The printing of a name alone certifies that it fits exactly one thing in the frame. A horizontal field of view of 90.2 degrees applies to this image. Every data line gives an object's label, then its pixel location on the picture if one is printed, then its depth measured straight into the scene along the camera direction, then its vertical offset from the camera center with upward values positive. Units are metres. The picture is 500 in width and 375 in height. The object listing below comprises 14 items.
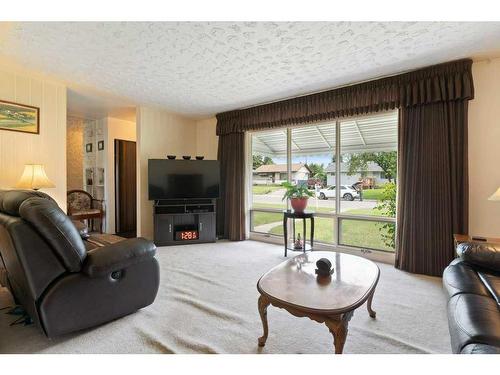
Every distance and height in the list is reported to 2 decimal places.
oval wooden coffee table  1.29 -0.64
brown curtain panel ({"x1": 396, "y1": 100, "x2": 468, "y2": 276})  2.59 +0.00
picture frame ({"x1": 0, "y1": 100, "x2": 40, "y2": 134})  2.89 +0.79
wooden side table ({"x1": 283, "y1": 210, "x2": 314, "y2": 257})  3.42 -0.50
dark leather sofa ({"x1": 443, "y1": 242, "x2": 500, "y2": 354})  1.00 -0.60
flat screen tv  4.06 +0.07
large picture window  3.31 +0.14
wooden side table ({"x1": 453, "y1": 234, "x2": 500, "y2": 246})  2.14 -0.49
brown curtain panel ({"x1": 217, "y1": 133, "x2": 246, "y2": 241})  4.36 +0.01
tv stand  4.02 -0.63
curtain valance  2.58 +1.08
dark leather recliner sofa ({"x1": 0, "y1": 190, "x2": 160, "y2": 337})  1.48 -0.54
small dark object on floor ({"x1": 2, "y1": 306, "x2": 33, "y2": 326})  1.79 -1.00
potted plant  3.45 -0.16
